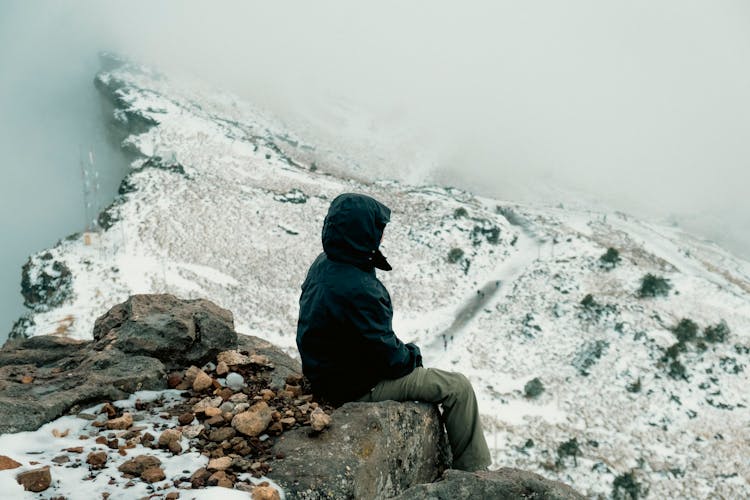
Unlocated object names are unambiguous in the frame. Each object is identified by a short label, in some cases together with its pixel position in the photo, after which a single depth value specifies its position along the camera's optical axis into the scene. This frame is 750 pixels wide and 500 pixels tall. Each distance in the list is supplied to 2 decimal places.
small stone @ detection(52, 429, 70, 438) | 4.22
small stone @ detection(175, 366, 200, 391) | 5.57
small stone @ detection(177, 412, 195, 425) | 4.69
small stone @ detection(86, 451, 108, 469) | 3.76
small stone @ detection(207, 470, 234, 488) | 3.61
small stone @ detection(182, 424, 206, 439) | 4.43
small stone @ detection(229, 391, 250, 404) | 5.13
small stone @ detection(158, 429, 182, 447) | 4.18
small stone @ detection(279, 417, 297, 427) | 4.66
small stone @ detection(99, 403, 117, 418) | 4.75
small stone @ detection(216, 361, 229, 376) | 5.86
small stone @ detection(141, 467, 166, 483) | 3.63
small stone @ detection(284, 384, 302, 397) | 5.36
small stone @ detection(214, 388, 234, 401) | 5.28
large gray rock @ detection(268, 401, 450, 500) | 3.98
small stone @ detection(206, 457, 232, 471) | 3.79
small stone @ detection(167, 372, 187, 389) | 5.58
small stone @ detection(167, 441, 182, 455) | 4.11
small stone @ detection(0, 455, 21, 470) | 3.42
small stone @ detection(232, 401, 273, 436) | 4.41
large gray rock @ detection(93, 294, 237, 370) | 6.20
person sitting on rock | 4.60
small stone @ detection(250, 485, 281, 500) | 3.49
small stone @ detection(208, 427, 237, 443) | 4.35
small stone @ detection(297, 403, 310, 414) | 4.91
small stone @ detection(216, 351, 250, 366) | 6.10
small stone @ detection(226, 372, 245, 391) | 5.68
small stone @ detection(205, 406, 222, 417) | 4.75
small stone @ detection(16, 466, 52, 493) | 3.30
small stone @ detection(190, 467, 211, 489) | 3.61
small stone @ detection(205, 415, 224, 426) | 4.62
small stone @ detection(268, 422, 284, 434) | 4.57
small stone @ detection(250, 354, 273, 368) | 6.18
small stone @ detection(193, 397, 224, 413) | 4.83
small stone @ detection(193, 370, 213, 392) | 5.50
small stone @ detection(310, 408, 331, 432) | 4.45
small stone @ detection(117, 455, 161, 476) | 3.73
